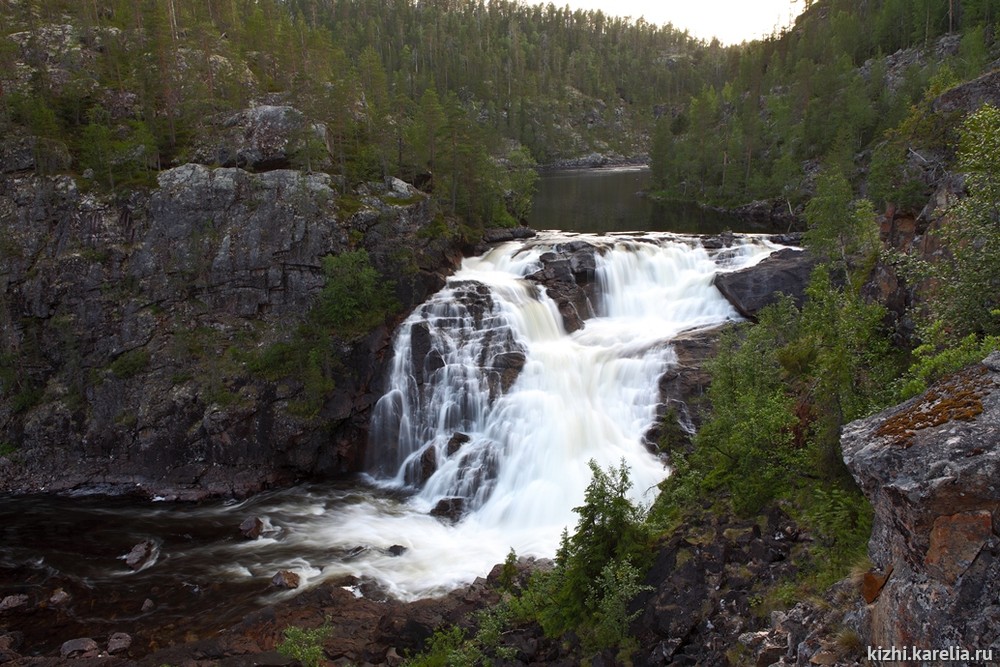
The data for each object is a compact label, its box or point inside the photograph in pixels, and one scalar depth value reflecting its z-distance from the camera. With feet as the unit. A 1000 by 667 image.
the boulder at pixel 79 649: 59.36
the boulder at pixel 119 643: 59.93
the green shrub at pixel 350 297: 108.37
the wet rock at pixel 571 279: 116.84
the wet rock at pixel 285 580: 69.51
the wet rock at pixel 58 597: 68.28
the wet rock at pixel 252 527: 82.09
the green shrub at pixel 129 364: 105.91
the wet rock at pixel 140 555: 75.77
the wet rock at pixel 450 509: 84.74
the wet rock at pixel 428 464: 93.86
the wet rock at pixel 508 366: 99.60
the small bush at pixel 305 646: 48.11
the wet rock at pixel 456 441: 94.43
